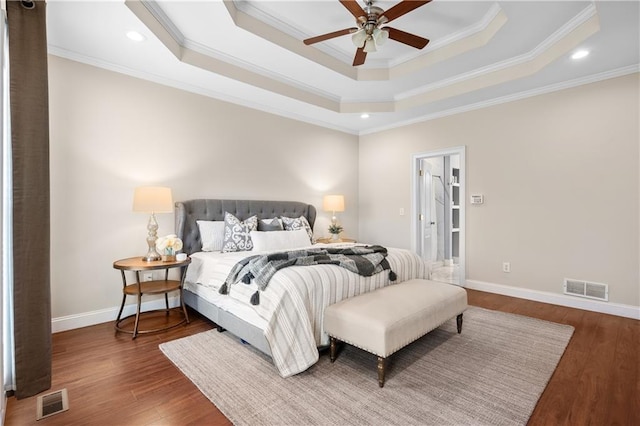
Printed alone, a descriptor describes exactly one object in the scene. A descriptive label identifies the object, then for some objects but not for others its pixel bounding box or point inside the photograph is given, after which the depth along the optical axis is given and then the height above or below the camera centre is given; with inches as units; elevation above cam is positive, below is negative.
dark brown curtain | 71.2 +4.7
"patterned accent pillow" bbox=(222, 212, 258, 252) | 141.2 -11.0
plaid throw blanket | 95.4 -17.5
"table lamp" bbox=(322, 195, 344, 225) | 203.2 +4.9
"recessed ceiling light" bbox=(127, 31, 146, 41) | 106.8 +61.9
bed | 86.5 -27.5
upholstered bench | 81.1 -30.7
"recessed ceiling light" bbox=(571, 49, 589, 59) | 119.6 +60.7
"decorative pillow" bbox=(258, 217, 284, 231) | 156.7 -7.1
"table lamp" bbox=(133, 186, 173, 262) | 120.1 +3.2
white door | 212.8 -4.8
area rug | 71.0 -46.8
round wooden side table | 112.9 -29.0
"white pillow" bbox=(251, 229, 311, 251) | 136.7 -13.4
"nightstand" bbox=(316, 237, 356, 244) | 194.5 -19.2
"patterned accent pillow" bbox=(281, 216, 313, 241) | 163.6 -7.0
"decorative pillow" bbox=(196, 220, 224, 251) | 143.2 -10.8
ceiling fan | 90.0 +58.3
